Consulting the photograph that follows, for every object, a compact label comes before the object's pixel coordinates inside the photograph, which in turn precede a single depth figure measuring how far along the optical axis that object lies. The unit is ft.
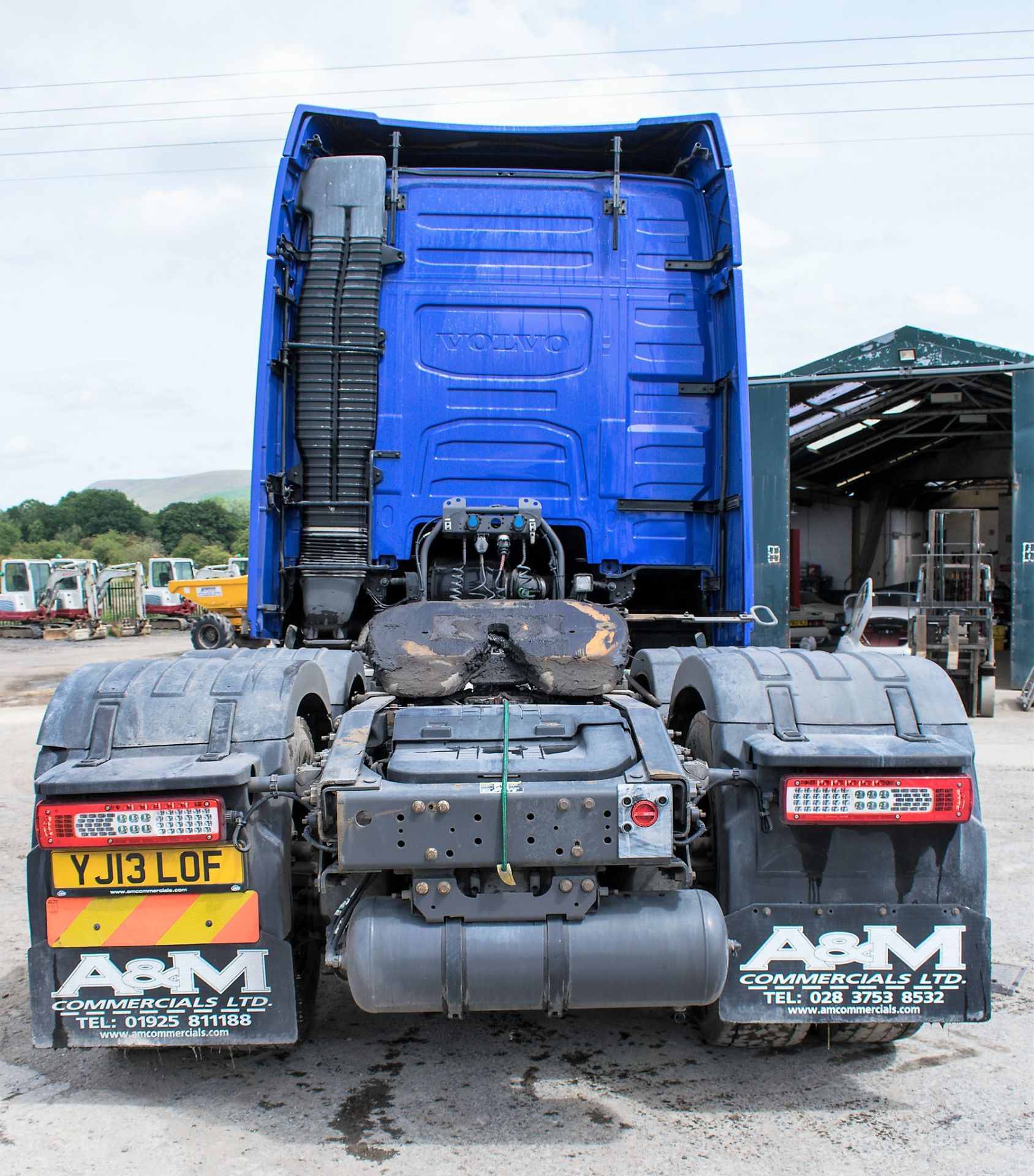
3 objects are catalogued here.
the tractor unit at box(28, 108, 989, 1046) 8.75
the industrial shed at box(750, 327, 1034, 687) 42.45
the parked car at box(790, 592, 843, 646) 60.22
